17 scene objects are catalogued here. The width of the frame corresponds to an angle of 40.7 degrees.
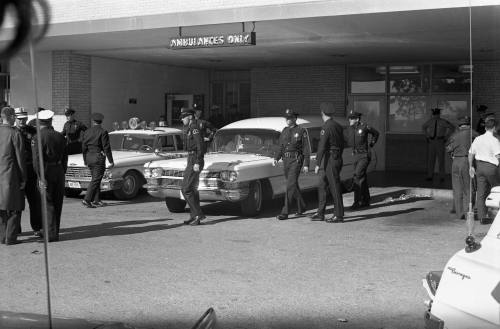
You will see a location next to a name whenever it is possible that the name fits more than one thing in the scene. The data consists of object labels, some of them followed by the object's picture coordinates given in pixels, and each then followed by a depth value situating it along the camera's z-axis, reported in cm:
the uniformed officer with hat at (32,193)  955
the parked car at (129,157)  1355
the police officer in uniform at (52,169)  905
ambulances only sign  1234
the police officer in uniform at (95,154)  1264
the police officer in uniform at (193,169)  1063
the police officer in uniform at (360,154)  1286
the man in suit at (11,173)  881
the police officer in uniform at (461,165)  1139
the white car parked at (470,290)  352
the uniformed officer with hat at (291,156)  1147
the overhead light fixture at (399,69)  1916
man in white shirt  1055
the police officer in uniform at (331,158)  1112
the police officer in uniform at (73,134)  1521
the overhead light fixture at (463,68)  1842
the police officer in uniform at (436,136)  1688
